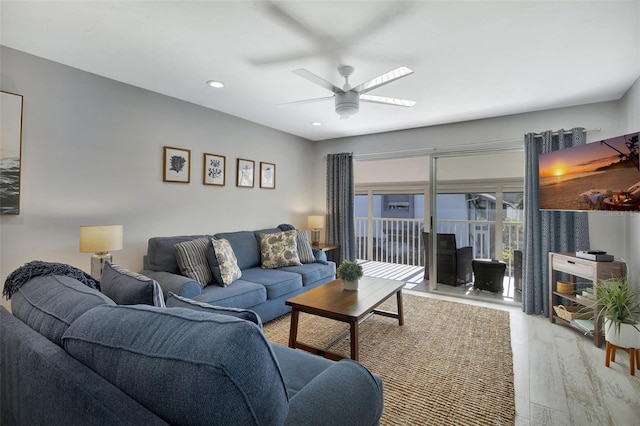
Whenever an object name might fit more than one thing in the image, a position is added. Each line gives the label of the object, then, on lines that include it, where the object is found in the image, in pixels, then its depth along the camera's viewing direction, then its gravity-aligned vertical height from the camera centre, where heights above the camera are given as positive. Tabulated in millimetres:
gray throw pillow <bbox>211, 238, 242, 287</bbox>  2902 -446
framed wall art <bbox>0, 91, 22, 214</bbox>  2225 +486
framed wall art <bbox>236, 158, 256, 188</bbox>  4078 +619
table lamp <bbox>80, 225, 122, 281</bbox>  2395 -209
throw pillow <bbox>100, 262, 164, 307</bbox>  1271 -321
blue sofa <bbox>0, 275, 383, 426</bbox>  639 -384
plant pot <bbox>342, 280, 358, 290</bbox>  2768 -612
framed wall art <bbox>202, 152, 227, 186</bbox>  3656 +597
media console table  2691 -485
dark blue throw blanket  1297 -258
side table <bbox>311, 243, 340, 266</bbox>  4724 -500
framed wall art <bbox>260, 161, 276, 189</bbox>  4422 +639
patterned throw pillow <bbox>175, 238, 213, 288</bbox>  2805 -418
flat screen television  2432 +408
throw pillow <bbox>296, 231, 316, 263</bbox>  3980 -421
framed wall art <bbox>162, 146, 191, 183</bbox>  3264 +580
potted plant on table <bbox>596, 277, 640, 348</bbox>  2230 -726
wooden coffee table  2168 -678
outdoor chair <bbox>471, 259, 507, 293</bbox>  4039 -750
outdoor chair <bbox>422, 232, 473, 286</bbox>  4348 -606
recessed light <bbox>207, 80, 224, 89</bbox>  2869 +1296
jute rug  1814 -1118
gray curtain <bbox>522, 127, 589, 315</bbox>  3359 -120
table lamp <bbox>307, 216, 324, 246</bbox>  4930 -80
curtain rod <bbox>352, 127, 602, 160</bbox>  3771 +988
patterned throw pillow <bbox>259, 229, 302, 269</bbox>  3693 -412
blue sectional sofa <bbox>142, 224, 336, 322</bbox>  2566 -626
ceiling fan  2167 +1002
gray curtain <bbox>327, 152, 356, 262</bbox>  5008 +222
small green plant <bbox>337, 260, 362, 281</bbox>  2752 -491
